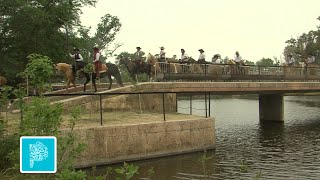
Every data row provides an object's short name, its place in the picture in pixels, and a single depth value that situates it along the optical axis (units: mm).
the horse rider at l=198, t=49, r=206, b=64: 25861
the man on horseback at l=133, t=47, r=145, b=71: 21773
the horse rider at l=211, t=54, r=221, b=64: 28531
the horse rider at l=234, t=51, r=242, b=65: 28116
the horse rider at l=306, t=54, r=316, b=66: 35309
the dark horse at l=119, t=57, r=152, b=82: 21631
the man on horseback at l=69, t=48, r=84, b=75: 18000
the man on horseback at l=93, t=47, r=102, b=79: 17984
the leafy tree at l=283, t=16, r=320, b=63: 62281
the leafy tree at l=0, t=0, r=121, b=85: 22469
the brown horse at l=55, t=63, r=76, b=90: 18109
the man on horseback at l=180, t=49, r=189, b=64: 25755
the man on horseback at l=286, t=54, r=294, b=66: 33469
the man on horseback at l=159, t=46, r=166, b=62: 24522
